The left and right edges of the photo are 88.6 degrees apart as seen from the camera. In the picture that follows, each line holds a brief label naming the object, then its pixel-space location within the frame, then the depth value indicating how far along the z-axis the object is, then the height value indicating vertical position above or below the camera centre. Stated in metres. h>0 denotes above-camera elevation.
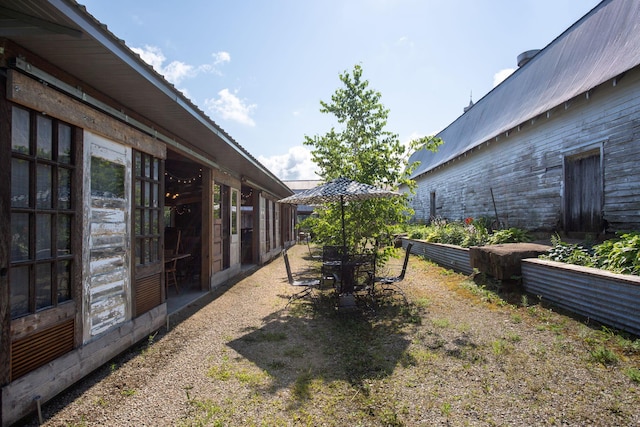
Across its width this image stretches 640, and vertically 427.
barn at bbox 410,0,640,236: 6.62 +2.02
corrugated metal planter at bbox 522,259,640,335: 3.86 -1.05
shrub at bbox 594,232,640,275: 4.19 -0.57
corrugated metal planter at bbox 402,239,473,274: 8.33 -1.23
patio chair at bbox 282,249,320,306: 5.85 -1.63
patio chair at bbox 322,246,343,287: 5.94 -0.88
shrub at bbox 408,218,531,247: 8.13 -0.59
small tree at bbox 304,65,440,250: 6.88 +0.70
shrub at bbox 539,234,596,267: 5.13 -0.66
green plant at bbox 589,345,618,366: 3.32 -1.46
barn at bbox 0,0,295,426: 2.46 +0.18
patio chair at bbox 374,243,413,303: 5.99 -1.61
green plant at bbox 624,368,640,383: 2.95 -1.46
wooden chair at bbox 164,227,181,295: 6.52 -0.83
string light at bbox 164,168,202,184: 7.64 +0.82
